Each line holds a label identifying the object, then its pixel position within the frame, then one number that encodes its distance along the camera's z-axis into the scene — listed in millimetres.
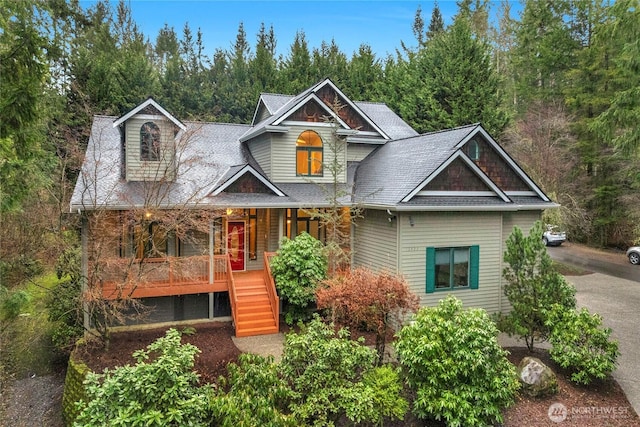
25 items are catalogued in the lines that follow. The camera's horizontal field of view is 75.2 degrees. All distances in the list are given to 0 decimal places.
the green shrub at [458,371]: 7469
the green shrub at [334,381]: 7316
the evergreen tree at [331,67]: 31828
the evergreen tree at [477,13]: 39688
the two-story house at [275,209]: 11445
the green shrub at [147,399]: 5996
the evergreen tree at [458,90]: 26156
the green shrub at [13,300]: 9648
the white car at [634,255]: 22812
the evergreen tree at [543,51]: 29953
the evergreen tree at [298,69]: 30536
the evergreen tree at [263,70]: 30703
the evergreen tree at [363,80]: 31844
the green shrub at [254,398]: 6414
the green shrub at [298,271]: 12172
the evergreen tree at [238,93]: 29875
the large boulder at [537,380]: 8807
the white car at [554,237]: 28547
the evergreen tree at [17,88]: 8867
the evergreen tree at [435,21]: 41194
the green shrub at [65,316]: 12045
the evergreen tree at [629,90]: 13742
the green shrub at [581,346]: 9133
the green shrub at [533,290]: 10109
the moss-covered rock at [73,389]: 8812
